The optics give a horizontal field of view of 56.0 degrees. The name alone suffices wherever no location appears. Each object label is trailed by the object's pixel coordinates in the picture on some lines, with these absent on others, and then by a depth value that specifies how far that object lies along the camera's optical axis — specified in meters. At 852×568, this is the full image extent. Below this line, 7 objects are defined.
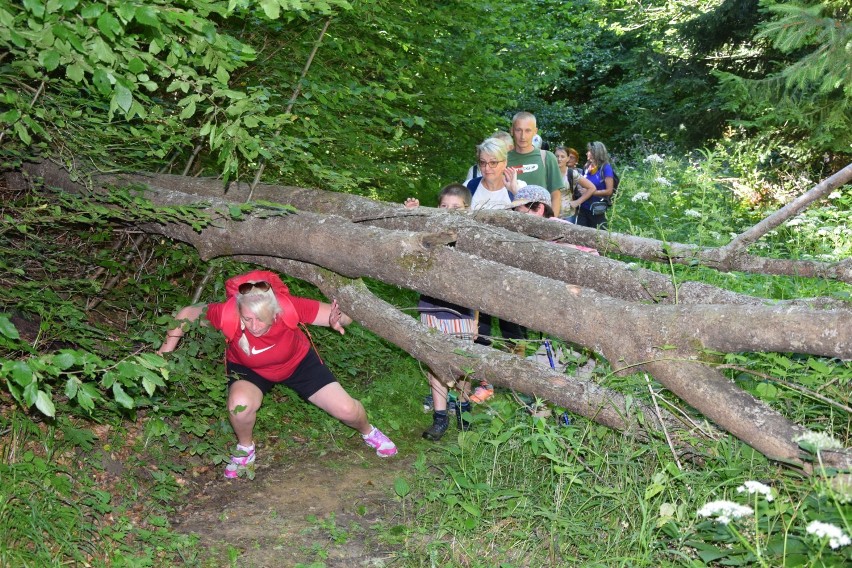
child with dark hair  6.30
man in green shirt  7.66
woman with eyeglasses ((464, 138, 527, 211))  6.75
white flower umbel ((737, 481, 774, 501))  2.82
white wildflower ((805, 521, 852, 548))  2.52
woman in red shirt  5.07
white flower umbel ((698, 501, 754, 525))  2.79
